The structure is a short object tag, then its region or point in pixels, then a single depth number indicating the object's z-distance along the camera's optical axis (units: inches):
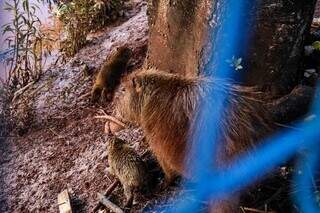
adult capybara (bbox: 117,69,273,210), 95.3
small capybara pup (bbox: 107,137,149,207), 122.5
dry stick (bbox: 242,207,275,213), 103.0
